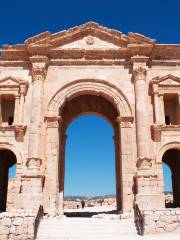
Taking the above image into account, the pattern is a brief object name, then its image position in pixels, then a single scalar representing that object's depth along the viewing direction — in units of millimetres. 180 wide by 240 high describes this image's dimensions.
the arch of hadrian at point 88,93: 15977
